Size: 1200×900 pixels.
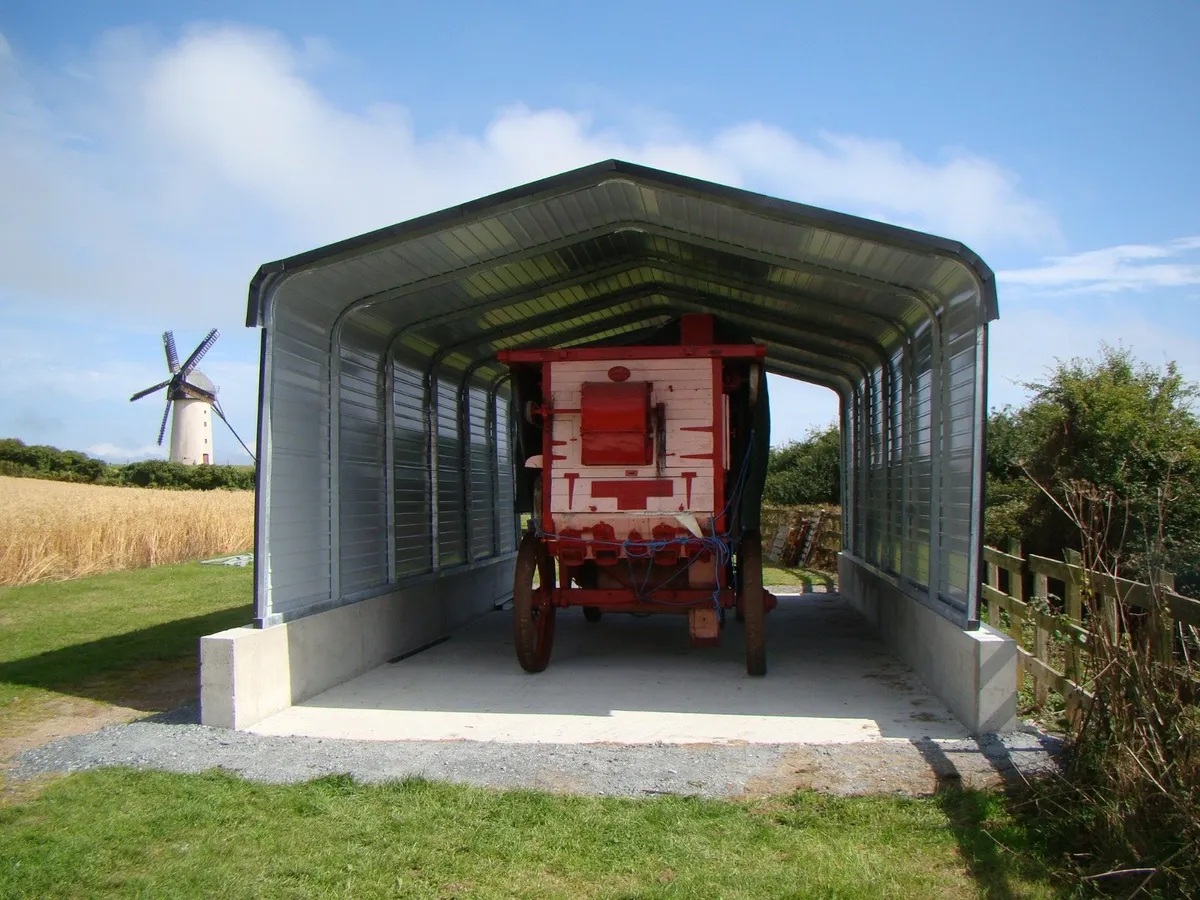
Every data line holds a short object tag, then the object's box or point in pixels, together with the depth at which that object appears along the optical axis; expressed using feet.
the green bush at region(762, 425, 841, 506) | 77.61
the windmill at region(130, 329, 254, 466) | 189.06
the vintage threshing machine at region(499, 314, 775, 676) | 26.35
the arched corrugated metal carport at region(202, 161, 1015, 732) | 22.76
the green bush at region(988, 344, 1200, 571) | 37.52
